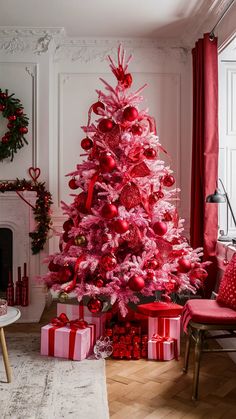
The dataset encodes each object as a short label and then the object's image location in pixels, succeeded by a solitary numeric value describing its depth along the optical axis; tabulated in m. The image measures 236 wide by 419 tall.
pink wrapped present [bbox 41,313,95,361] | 3.35
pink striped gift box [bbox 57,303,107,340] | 3.61
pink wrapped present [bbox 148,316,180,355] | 3.49
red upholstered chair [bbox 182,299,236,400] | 2.78
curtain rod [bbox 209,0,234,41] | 3.69
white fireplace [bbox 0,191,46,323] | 4.85
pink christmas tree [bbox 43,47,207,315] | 3.53
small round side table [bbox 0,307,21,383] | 2.91
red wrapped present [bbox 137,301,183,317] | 3.46
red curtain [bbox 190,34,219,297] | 4.21
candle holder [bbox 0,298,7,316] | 3.03
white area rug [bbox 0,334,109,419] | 2.59
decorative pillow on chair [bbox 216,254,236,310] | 3.00
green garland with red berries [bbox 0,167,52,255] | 4.74
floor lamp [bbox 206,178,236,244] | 3.77
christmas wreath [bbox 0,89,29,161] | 4.78
